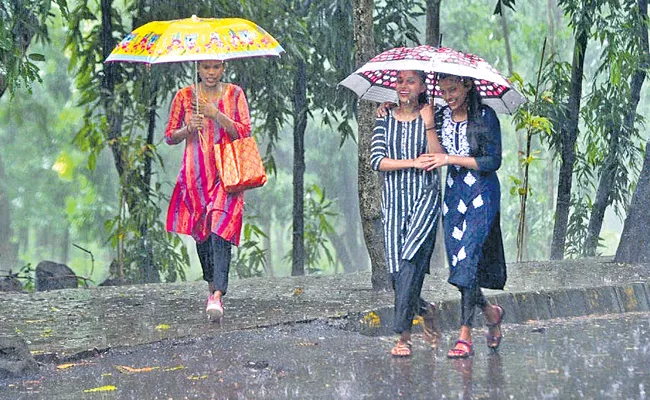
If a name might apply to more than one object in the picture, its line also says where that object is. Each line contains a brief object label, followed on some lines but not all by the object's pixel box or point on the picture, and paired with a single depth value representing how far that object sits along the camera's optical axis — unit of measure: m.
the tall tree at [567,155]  30.62
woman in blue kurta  14.05
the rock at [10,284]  26.67
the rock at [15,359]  13.20
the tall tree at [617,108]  29.09
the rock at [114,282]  28.31
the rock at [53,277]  28.64
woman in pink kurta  16.94
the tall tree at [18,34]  18.02
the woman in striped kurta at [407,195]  14.23
